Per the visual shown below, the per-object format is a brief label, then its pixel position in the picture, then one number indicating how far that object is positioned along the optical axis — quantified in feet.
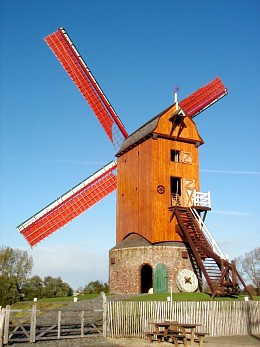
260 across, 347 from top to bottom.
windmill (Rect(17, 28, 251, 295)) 108.37
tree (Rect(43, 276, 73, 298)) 201.64
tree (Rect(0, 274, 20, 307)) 180.86
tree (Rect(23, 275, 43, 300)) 195.31
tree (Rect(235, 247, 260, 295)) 235.99
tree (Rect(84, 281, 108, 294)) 184.11
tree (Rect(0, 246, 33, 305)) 184.43
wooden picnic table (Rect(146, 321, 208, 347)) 55.88
